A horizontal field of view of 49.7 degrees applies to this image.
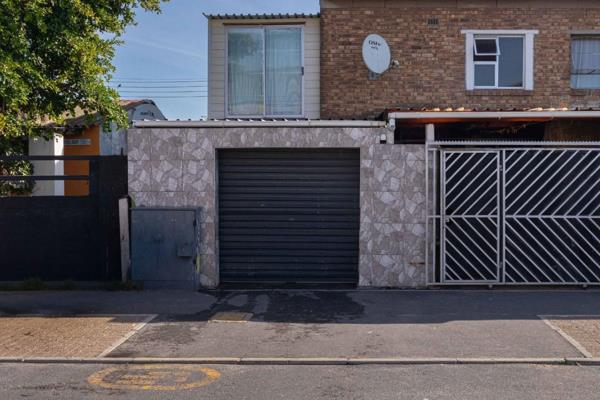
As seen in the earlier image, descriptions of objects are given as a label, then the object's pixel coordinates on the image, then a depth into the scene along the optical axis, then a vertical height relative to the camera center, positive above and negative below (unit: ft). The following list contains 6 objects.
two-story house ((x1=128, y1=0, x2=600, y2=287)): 37.27 -1.29
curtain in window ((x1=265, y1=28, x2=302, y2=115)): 49.96 +7.86
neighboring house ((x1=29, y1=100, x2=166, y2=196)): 52.85 +2.28
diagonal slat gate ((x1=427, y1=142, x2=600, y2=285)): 37.19 -2.33
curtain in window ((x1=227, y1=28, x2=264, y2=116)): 50.42 +7.80
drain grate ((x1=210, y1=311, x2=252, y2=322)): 30.40 -6.93
